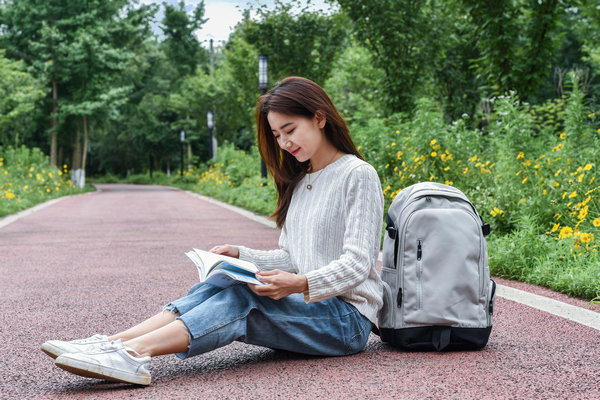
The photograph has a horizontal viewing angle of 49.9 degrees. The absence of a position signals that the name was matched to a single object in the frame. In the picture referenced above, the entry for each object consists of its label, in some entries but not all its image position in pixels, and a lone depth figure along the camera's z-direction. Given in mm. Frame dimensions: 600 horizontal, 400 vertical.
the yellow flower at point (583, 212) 4996
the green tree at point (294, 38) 17484
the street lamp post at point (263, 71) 14312
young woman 2461
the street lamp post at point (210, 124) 27406
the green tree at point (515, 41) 9727
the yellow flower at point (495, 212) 6158
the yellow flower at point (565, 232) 5023
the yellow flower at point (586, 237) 4756
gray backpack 2850
